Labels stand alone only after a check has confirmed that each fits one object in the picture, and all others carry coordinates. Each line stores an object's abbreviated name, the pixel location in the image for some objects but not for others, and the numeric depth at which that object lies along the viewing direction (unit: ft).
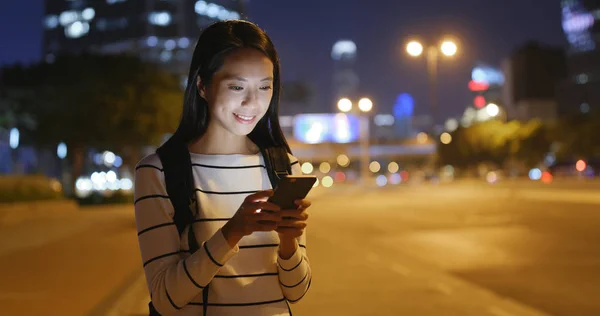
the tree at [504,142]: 252.83
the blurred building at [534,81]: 401.49
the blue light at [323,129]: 361.71
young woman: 7.14
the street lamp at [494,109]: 174.29
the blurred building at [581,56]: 400.47
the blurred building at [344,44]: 637.10
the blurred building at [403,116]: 524.93
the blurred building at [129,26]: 437.58
